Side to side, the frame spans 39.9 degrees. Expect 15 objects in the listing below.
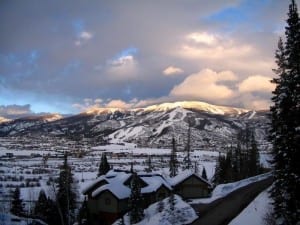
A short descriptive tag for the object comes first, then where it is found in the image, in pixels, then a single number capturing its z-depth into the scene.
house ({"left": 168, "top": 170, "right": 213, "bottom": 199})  66.31
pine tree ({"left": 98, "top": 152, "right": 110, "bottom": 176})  82.31
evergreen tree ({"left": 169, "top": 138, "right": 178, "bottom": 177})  85.75
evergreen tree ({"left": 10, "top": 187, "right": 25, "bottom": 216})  57.84
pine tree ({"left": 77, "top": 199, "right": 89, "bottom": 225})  55.06
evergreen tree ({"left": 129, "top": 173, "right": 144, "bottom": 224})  45.12
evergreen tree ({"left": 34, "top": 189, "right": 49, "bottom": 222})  53.48
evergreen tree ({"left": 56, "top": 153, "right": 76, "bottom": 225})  52.03
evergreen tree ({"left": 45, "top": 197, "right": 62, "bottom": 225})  51.73
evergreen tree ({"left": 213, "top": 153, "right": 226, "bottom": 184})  86.51
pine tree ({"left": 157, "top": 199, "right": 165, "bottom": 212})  45.25
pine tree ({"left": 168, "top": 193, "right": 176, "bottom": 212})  43.03
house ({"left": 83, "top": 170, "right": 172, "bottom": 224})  55.91
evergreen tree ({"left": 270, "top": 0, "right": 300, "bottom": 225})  25.31
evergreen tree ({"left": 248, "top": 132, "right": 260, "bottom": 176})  88.50
